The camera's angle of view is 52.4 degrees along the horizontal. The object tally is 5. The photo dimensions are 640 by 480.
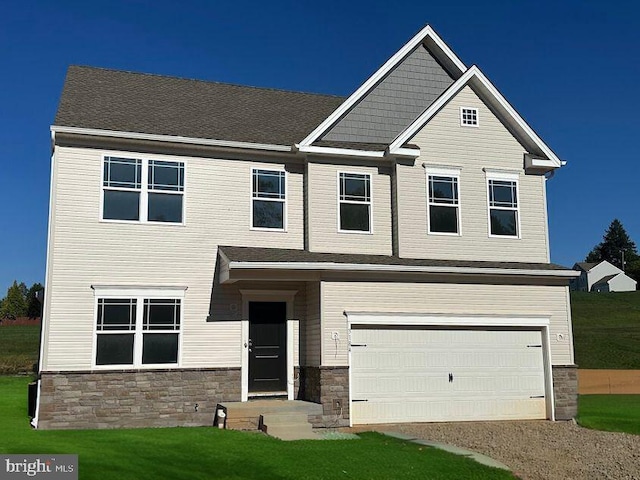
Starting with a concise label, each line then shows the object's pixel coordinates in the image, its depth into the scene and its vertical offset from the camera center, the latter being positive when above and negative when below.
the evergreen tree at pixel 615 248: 116.10 +18.94
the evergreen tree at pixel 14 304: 78.44 +6.12
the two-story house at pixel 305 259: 14.37 +2.19
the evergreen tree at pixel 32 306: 71.81 +5.42
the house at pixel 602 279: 89.50 +10.57
